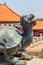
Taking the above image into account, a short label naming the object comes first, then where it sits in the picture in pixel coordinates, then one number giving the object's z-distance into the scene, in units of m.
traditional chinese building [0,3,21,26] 22.61
